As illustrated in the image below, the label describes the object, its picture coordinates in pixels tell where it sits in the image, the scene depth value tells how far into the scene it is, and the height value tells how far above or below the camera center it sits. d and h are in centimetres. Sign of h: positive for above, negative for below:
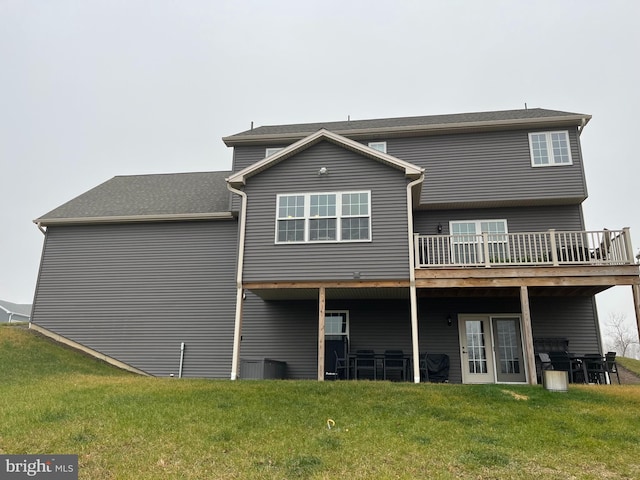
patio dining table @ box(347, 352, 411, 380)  1216 -9
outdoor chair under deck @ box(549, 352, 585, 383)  1167 -6
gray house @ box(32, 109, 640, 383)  1123 +269
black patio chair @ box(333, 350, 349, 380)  1253 -23
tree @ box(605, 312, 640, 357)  5644 +400
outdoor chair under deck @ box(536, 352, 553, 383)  1130 +0
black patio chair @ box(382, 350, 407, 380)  1207 -6
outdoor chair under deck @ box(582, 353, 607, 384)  1105 -12
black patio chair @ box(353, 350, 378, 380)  1214 -11
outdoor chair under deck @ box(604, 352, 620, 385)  1084 +10
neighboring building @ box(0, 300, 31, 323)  3308 +335
